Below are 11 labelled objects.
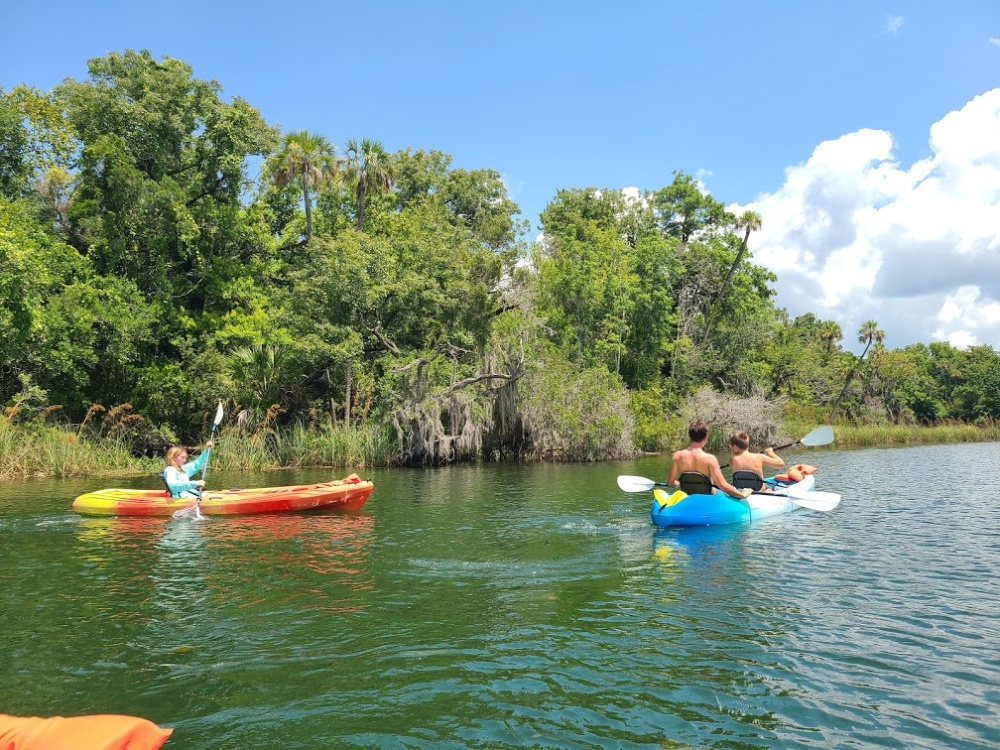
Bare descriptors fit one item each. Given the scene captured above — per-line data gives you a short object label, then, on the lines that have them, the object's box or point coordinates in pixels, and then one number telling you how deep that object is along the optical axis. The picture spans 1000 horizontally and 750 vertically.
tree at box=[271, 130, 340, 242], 30.34
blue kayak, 11.28
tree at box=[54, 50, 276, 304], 26.94
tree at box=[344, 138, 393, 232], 30.86
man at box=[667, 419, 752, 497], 11.01
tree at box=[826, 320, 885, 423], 49.75
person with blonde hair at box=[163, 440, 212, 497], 13.74
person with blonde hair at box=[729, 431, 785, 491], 12.57
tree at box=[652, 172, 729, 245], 43.41
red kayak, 13.64
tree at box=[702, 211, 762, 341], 41.09
